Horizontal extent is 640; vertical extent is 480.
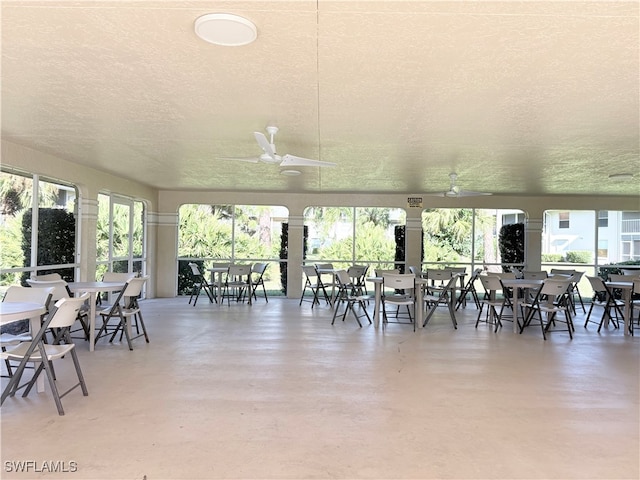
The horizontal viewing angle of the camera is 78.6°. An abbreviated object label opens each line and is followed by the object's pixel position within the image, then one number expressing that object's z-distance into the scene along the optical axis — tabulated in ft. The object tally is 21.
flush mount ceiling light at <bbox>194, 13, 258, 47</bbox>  6.43
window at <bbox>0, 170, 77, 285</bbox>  16.06
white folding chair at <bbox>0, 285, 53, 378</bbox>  10.69
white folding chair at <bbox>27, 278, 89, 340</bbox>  14.10
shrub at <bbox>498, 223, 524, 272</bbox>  30.91
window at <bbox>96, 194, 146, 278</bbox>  23.03
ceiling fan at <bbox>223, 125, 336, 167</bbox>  12.21
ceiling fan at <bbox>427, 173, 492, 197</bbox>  20.09
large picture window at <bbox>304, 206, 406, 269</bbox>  30.73
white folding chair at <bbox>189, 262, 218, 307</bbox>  26.53
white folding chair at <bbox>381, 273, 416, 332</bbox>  18.42
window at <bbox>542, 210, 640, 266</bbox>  30.50
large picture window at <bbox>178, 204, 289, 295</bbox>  30.14
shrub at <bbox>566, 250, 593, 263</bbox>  30.68
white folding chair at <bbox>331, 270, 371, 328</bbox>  20.22
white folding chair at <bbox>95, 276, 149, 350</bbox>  14.70
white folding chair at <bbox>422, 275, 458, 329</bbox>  19.21
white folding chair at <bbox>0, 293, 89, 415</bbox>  8.96
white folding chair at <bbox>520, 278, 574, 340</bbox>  17.16
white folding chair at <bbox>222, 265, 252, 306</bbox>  25.17
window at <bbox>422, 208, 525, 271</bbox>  30.63
